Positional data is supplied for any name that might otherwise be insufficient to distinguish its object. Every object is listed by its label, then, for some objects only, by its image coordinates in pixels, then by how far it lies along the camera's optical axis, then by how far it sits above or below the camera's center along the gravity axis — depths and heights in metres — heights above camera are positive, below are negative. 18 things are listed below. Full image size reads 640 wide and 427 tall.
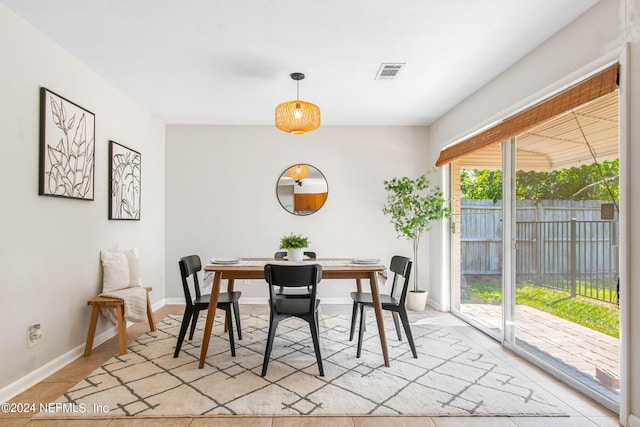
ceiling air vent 3.25 +1.29
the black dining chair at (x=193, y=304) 3.05 -0.73
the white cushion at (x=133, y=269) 3.62 -0.51
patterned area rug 2.24 -1.14
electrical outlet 2.55 -0.81
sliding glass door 2.32 -0.21
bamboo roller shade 2.18 +0.76
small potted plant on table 3.26 -0.27
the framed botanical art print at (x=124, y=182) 3.66 +0.35
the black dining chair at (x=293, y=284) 2.68 -0.49
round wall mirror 5.17 +0.37
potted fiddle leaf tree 4.57 +0.08
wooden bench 3.09 -0.85
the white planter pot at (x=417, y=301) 4.71 -1.06
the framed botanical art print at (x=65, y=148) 2.69 +0.53
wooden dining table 2.90 -0.47
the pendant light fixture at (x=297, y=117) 3.21 +0.86
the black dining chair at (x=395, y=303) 3.02 -0.71
